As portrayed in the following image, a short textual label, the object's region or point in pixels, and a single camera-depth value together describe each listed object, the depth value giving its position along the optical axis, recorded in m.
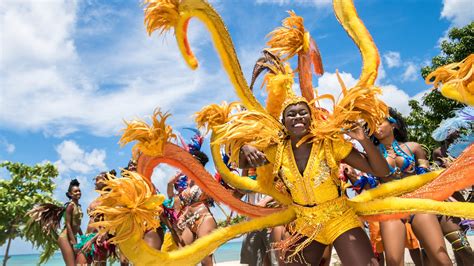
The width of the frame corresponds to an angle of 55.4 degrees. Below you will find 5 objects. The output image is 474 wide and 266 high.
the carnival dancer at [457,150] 3.71
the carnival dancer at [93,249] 6.17
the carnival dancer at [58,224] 7.04
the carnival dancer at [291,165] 3.01
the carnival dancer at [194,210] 5.75
